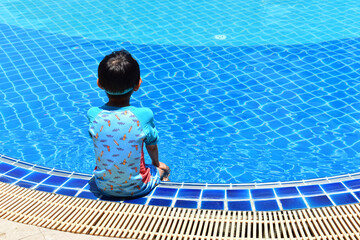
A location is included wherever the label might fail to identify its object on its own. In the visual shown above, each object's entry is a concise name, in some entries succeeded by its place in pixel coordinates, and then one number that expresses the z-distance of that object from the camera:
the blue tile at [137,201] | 3.12
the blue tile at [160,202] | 3.10
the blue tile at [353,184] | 3.32
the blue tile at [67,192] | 3.28
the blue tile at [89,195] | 3.20
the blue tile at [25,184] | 3.44
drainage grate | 2.72
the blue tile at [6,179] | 3.53
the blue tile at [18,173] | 3.63
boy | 2.82
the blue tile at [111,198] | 3.15
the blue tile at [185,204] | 3.09
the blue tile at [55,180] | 3.46
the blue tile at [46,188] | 3.35
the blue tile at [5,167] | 3.72
